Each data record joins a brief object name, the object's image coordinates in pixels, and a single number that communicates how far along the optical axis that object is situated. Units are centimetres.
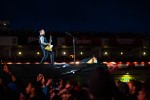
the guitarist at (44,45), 2075
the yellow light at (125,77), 2567
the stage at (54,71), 1877
